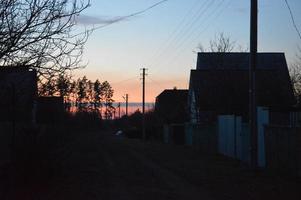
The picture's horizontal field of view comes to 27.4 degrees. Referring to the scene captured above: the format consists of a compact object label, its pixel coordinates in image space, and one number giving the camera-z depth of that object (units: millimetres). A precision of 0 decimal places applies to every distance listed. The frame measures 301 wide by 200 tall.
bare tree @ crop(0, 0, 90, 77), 11766
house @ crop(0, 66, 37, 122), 13233
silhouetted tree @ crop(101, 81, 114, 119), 154000
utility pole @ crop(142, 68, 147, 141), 72238
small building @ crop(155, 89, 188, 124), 63172
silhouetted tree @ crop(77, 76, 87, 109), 125962
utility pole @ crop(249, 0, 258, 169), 19688
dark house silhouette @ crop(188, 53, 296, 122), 39719
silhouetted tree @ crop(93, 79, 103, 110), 146062
